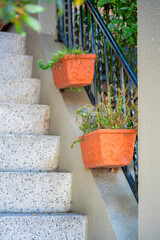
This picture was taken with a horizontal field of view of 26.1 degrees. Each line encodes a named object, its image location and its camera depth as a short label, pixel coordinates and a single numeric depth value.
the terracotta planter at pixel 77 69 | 2.18
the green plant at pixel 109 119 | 1.71
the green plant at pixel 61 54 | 2.17
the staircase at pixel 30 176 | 1.79
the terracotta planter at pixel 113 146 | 1.65
